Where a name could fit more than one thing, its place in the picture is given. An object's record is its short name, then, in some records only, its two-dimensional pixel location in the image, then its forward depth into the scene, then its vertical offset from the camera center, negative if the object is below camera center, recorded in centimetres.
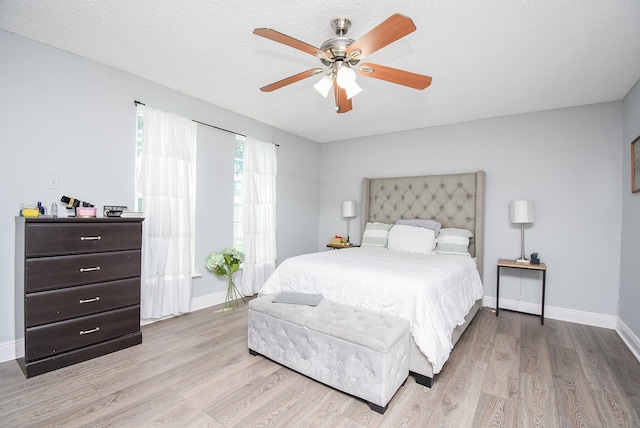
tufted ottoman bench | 177 -91
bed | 206 -51
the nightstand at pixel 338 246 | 470 -57
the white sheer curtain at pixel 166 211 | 301 -4
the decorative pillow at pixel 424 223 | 399 -16
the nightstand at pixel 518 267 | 326 -60
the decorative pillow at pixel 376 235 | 425 -35
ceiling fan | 160 +97
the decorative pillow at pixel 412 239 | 373 -36
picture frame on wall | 272 +49
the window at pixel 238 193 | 397 +22
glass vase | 366 -119
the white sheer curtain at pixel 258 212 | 403 -4
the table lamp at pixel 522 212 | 340 +3
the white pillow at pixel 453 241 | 363 -36
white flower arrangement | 356 -70
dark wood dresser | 208 -66
